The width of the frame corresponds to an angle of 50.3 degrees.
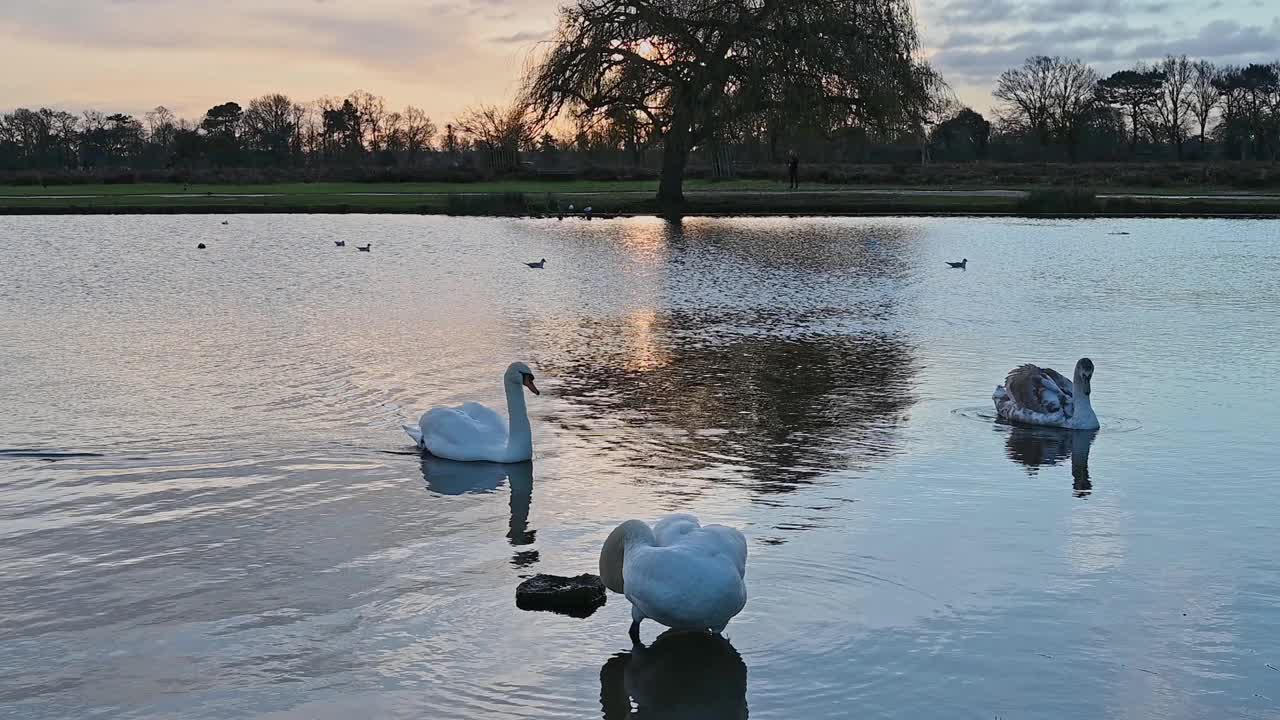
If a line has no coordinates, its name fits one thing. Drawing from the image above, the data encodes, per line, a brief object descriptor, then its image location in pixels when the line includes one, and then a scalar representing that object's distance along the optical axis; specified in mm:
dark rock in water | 7492
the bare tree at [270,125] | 116562
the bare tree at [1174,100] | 111250
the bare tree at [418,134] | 114900
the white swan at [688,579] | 6559
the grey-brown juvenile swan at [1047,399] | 12305
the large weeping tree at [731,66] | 43031
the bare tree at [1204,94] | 109562
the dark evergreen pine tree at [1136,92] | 111688
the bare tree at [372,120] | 121625
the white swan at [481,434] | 10930
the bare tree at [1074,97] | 98750
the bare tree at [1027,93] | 110812
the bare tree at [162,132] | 123000
